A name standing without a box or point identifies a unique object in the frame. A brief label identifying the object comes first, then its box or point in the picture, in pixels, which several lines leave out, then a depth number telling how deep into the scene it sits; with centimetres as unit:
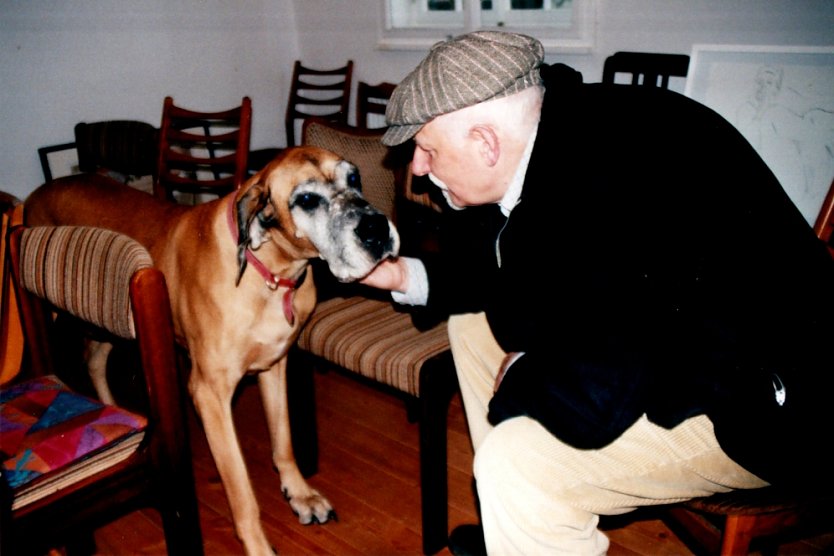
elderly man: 113
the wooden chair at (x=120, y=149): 394
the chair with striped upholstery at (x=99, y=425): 127
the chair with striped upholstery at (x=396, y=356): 174
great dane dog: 171
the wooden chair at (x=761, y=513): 117
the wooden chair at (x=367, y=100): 463
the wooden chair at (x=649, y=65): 286
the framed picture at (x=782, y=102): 265
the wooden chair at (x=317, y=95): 525
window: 390
